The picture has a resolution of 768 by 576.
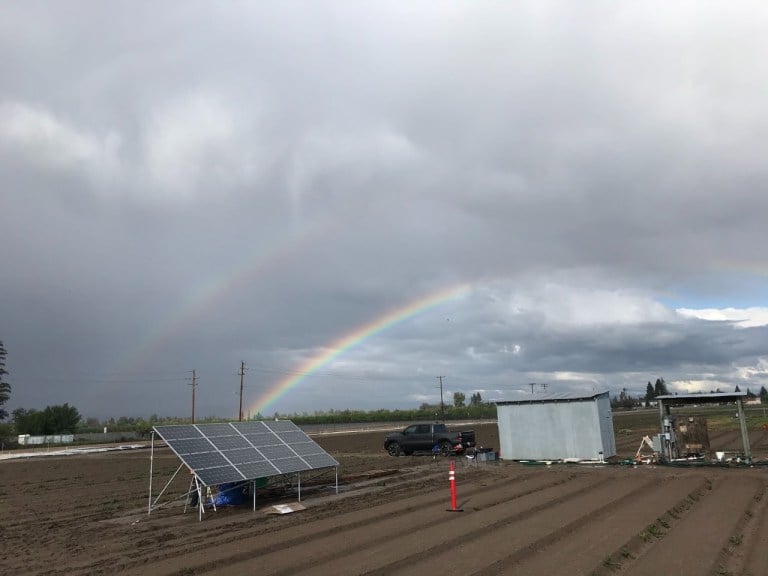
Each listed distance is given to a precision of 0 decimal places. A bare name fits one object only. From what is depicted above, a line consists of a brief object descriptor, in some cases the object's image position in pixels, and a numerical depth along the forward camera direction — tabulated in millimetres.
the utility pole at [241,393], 68038
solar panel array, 13547
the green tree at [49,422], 87438
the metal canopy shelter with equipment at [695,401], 20406
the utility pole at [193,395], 72456
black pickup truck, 30078
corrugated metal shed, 24047
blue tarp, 15281
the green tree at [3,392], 95512
